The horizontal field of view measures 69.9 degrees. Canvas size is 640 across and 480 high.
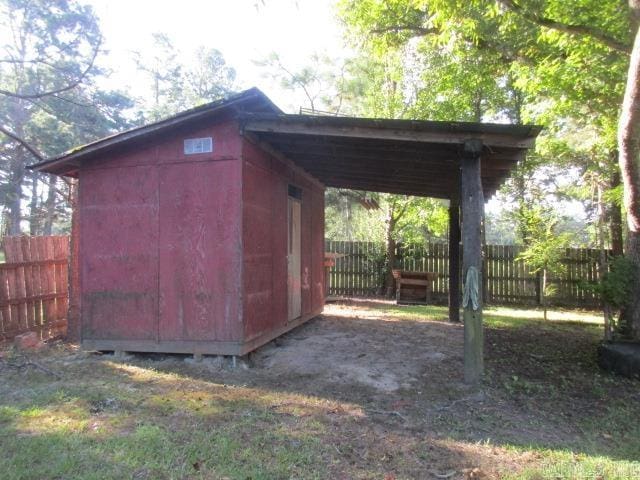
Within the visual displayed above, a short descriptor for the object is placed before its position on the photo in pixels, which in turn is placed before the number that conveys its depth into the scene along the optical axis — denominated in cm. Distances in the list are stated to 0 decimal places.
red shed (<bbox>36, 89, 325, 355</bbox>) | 600
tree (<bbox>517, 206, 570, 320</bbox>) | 1123
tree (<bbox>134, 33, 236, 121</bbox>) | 3456
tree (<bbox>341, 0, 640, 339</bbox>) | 636
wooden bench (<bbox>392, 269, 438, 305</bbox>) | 1381
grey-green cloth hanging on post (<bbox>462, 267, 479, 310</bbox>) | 526
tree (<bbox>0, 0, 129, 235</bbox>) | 2111
